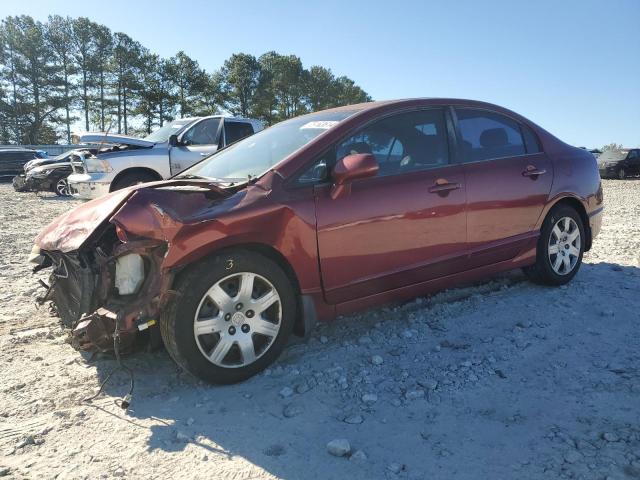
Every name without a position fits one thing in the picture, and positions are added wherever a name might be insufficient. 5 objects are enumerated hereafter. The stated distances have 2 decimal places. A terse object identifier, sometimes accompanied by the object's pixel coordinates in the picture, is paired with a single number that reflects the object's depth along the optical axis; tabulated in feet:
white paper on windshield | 11.44
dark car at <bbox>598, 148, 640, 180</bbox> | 78.59
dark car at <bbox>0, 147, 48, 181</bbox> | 76.43
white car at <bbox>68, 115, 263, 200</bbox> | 30.42
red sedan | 9.15
